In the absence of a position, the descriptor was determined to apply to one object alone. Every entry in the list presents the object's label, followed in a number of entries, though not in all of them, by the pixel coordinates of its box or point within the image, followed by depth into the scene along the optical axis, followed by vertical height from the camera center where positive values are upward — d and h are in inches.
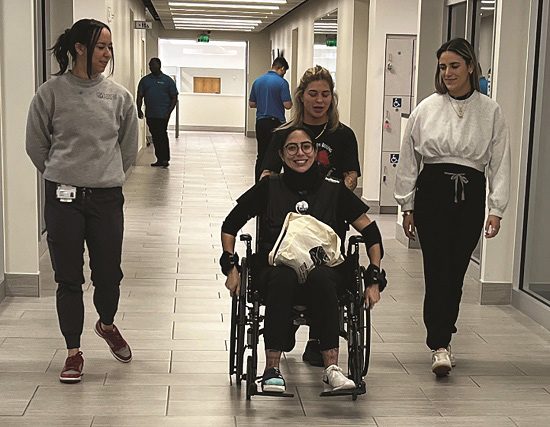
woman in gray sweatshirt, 155.5 -16.4
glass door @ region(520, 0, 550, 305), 219.1 -27.5
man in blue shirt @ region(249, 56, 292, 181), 434.9 -16.8
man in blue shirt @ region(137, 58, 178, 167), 583.8 -21.1
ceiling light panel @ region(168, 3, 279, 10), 633.0 +41.8
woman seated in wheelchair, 148.9 -30.7
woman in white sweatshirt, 166.2 -20.0
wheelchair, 148.7 -42.7
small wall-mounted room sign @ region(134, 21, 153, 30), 604.5 +25.6
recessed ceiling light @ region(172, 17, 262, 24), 791.7 +39.3
